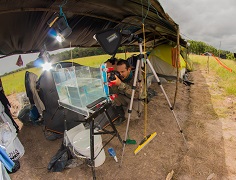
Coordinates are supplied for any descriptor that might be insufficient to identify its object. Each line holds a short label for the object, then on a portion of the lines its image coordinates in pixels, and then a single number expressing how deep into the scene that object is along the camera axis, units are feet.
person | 11.92
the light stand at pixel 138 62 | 8.56
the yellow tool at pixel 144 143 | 9.52
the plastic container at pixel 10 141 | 8.76
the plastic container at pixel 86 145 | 8.45
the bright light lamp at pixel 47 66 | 10.79
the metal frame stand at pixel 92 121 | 7.05
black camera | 8.35
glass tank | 7.25
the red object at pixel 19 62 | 15.32
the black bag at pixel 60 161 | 9.00
